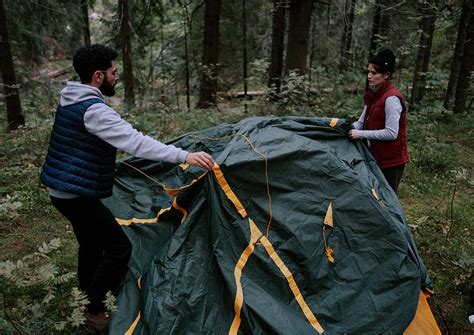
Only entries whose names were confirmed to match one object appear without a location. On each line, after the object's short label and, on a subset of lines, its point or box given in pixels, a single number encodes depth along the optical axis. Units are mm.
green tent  2611
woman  3201
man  2381
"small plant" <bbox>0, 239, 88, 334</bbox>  2121
